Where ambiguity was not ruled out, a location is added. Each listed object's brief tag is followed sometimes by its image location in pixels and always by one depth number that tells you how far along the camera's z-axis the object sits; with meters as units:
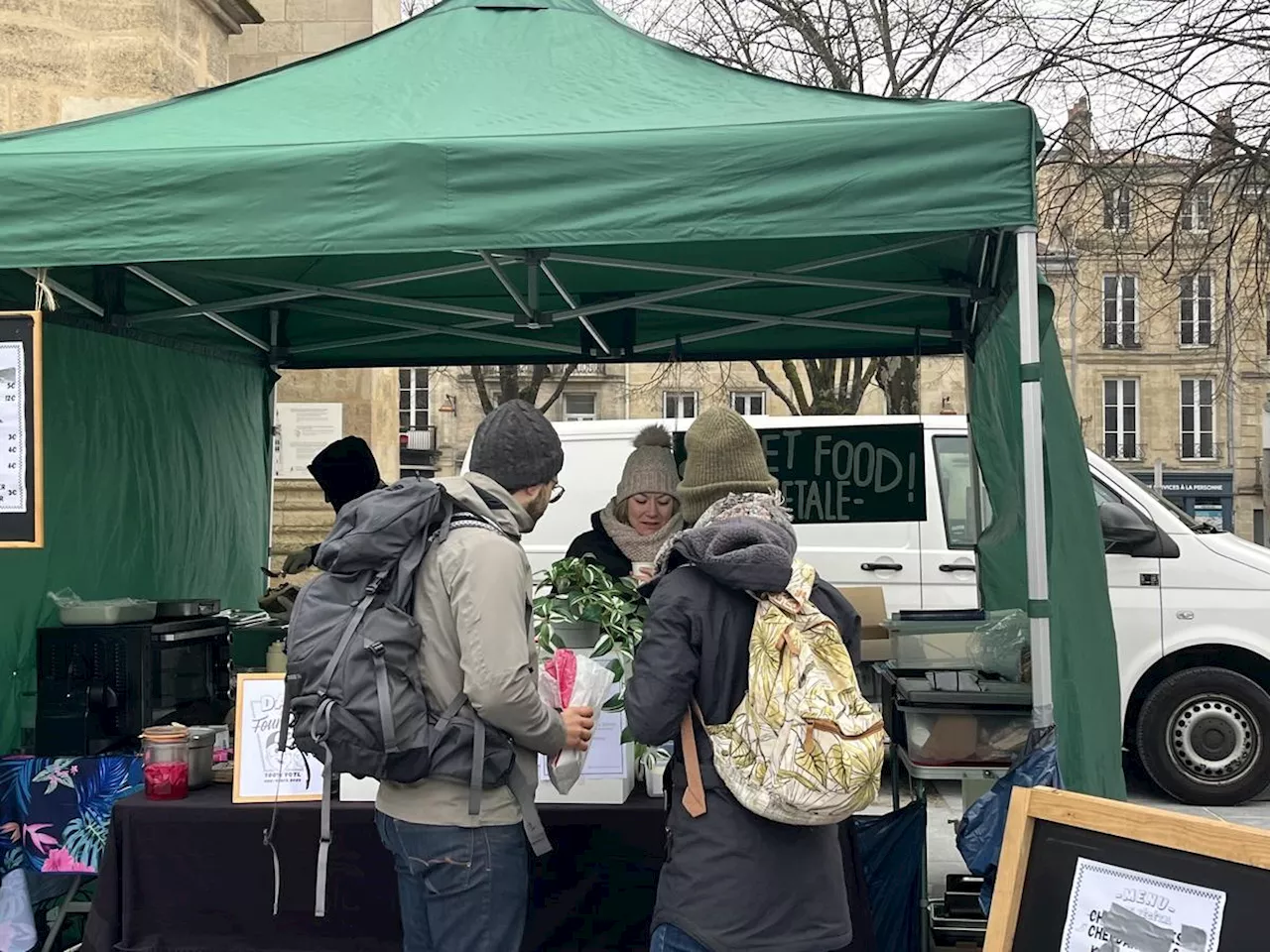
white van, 7.54
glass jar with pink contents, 3.75
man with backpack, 2.64
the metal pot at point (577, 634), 3.47
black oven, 4.33
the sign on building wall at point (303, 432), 9.88
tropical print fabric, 4.28
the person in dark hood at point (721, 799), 2.57
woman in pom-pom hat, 4.72
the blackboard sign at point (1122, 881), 2.19
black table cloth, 3.61
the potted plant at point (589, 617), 3.44
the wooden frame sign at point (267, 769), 3.70
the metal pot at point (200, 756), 3.82
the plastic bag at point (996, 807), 3.13
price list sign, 3.50
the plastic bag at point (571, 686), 3.02
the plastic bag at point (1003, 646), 3.96
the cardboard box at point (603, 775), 3.53
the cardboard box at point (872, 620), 7.23
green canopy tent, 3.25
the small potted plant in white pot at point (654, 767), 3.56
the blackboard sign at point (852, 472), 6.29
